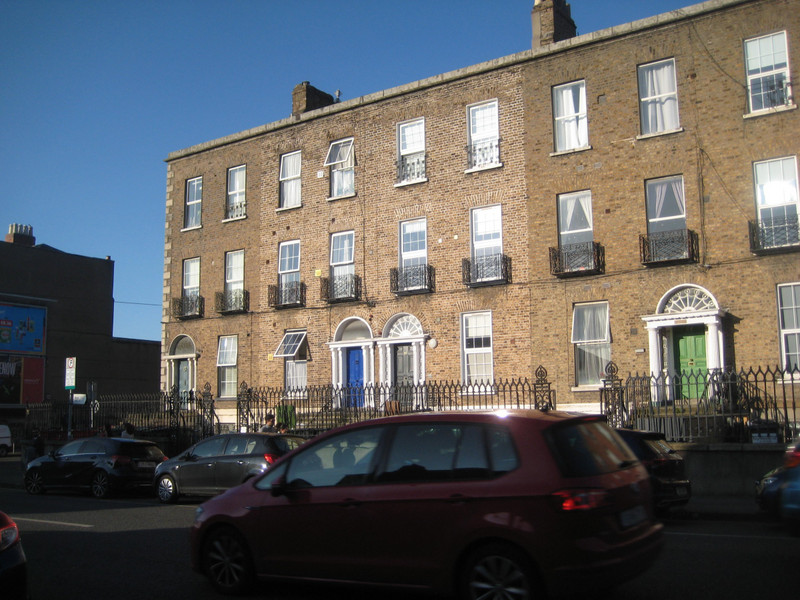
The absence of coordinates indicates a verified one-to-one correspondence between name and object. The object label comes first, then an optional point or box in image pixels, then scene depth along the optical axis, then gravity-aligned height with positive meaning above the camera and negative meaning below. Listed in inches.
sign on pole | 909.8 +19.9
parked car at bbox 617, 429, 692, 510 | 495.9 -57.6
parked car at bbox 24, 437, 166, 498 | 719.7 -71.2
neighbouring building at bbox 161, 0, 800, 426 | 788.0 +196.5
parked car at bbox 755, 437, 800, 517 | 334.0 -63.0
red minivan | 233.6 -41.7
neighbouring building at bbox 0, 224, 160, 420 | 1851.6 +158.8
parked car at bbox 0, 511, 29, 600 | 238.7 -54.3
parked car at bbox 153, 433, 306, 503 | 609.0 -60.4
